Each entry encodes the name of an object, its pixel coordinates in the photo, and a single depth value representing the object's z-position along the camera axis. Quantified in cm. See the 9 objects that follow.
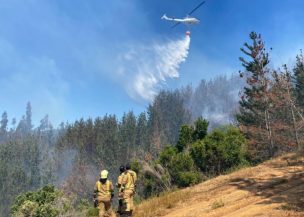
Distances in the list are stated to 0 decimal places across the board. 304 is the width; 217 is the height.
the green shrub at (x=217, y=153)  2497
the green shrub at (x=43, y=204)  2231
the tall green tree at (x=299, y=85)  5870
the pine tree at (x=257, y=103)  3908
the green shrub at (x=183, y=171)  2295
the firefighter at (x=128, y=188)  1430
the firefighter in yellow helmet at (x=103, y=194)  1409
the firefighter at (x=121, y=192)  1444
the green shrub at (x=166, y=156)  2731
